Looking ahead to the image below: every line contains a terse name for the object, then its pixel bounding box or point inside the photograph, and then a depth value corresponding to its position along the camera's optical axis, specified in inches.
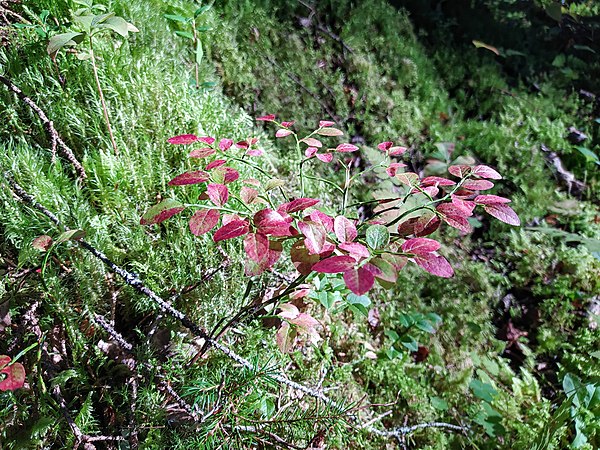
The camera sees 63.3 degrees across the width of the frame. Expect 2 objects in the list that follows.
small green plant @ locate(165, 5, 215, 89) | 18.2
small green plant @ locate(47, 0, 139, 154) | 13.3
